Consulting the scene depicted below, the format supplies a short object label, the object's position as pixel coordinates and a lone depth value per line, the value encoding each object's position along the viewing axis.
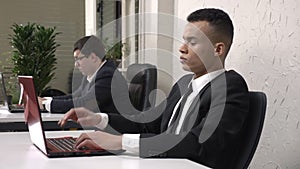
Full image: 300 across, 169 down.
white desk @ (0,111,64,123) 2.24
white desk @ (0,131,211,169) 1.09
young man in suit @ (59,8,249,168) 1.26
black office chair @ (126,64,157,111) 2.58
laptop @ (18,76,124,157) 1.22
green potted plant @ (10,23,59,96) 2.82
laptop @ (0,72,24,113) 2.49
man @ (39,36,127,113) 2.52
